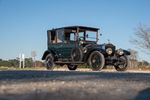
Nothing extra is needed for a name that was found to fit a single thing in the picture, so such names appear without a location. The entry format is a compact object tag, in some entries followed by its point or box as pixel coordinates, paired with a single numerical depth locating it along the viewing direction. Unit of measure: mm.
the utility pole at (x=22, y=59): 17716
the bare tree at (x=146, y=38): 22261
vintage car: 8888
